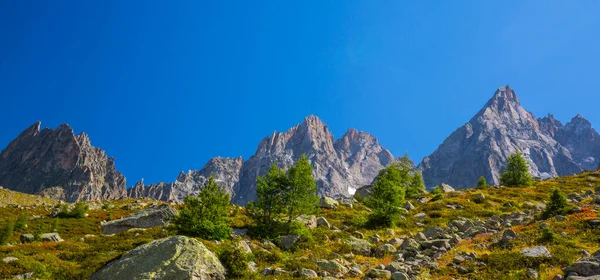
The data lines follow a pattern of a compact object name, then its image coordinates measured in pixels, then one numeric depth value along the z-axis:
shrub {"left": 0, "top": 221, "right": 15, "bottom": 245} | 25.78
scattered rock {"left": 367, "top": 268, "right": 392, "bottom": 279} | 13.99
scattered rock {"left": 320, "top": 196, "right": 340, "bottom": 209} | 45.67
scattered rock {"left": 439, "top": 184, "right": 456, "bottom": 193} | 70.66
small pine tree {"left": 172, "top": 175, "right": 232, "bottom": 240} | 21.78
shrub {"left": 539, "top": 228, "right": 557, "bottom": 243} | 17.02
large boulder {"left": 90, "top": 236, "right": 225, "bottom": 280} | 12.50
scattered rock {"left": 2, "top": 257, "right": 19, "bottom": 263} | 17.09
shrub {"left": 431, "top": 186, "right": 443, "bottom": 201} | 49.70
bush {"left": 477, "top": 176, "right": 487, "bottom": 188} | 67.44
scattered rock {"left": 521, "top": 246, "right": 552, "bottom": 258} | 14.76
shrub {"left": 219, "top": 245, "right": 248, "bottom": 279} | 13.68
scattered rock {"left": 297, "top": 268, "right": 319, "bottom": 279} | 14.36
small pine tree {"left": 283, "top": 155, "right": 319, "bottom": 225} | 26.39
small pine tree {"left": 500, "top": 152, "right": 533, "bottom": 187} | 60.78
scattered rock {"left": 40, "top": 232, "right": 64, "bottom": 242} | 27.83
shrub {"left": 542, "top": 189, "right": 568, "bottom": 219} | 25.73
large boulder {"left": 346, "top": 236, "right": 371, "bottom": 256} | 20.57
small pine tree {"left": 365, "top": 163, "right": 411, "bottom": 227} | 31.61
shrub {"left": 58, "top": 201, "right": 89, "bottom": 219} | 43.66
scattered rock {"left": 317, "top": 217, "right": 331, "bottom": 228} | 30.47
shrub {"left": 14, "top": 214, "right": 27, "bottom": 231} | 35.34
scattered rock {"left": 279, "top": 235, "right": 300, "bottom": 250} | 21.66
